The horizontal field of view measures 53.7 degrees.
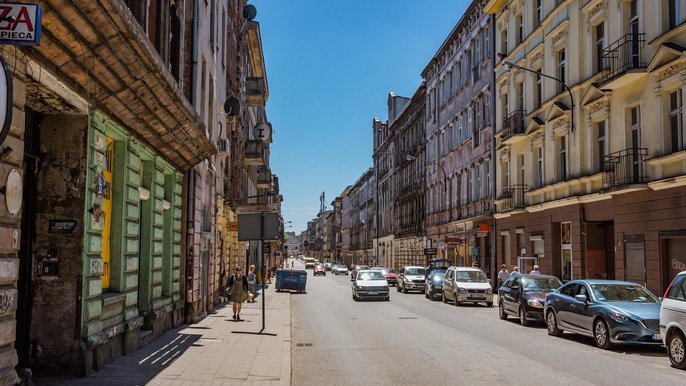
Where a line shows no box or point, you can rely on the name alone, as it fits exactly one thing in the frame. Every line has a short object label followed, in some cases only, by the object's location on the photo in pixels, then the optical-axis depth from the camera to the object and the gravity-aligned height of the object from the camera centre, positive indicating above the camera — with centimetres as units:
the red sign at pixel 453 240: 4194 +29
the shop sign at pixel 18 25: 529 +173
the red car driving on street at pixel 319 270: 8856 -329
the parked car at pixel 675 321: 1159 -134
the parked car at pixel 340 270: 9252 -344
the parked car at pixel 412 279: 4209 -213
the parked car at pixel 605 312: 1400 -150
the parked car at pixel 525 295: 1998 -155
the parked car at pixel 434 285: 3422 -204
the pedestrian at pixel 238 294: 2017 -149
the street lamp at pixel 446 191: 4931 +411
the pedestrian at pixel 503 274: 3209 -139
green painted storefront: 1007 +0
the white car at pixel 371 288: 3284 -209
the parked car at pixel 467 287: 2902 -182
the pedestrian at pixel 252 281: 2999 -164
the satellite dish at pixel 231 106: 2858 +587
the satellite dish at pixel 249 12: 4156 +1431
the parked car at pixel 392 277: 5210 -248
